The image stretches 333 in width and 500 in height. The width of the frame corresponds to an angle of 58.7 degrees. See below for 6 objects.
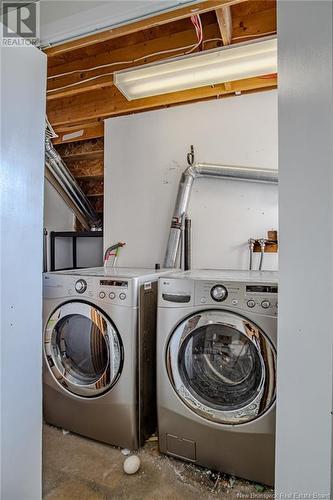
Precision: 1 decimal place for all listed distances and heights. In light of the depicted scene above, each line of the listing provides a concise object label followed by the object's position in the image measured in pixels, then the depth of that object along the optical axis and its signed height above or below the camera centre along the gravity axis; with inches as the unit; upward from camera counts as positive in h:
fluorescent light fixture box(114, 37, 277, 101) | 63.7 +43.6
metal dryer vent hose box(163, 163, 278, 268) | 82.7 +21.6
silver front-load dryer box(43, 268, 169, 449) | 63.9 -23.1
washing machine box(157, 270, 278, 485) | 53.7 -23.4
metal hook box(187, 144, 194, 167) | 92.3 +30.0
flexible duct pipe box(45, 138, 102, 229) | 105.1 +27.4
